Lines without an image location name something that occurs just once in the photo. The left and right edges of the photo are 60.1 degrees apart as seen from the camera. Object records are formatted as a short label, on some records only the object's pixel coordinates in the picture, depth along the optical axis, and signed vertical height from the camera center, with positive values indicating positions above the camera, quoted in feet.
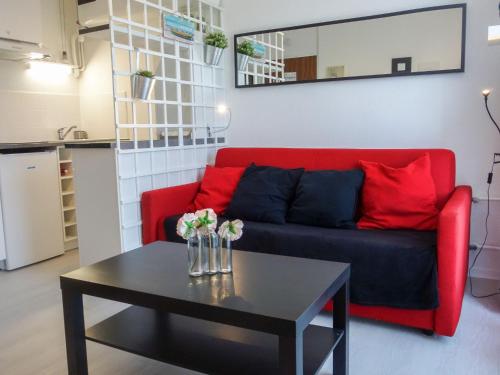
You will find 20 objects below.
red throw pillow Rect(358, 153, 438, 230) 7.47 -1.24
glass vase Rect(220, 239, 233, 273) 5.18 -1.54
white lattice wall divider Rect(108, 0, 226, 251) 8.82 +0.43
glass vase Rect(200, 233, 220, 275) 5.05 -1.43
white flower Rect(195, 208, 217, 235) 5.04 -1.05
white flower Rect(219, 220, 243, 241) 5.07 -1.17
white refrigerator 10.02 -1.80
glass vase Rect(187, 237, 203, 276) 5.10 -1.49
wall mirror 8.65 +1.76
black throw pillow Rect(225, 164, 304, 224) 8.42 -1.30
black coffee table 4.12 -1.79
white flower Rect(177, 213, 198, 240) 5.00 -1.09
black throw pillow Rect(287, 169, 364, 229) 7.78 -1.30
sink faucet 13.84 +0.01
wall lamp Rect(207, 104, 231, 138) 11.45 +0.50
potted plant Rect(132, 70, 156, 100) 8.69 +0.98
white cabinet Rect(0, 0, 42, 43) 11.35 +3.08
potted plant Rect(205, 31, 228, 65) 10.45 +2.06
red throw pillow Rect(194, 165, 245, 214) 9.32 -1.26
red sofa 6.15 -1.35
